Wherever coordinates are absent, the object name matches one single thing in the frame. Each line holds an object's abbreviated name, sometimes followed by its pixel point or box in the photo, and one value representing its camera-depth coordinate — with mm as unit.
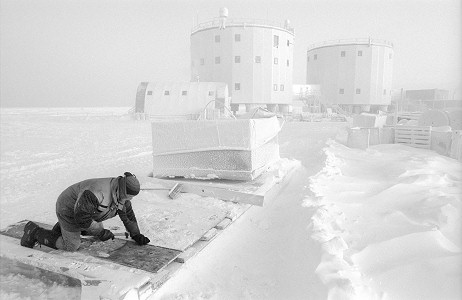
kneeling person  3381
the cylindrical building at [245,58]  28203
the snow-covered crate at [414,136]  11539
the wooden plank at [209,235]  4266
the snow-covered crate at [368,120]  14719
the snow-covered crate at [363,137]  12086
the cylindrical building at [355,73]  35906
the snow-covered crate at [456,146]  9930
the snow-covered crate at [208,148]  6668
